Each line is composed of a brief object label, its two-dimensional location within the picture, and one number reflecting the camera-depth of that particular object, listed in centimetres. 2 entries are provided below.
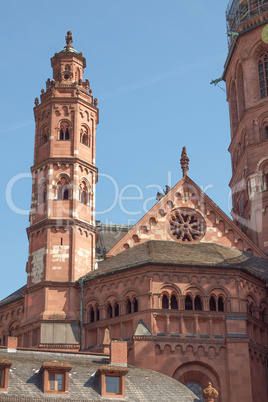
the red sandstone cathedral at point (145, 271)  5688
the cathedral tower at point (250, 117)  7250
